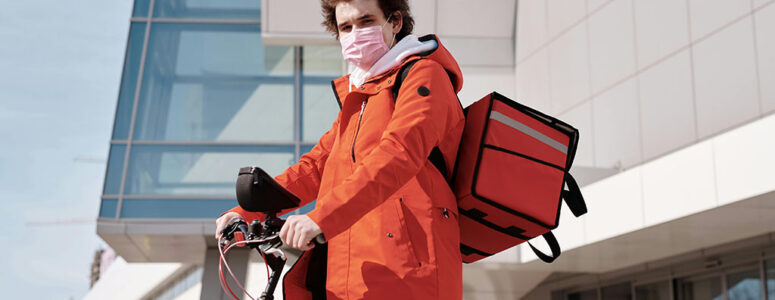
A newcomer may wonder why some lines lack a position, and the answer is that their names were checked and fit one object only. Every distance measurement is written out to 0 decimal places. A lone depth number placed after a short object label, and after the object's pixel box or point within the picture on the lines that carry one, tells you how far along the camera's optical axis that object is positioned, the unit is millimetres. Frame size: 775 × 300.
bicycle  2613
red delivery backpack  2795
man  2555
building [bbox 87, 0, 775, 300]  9211
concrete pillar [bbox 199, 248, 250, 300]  13742
